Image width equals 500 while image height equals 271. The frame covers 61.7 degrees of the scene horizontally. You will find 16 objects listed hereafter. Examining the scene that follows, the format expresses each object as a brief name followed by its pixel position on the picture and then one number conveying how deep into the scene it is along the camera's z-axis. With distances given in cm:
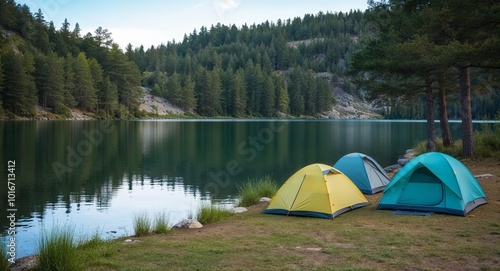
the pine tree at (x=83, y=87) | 9162
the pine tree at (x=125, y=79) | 10951
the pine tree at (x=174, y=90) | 12611
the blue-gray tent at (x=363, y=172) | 1579
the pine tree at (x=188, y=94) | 12794
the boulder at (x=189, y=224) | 1127
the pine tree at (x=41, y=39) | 10494
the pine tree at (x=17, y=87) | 7456
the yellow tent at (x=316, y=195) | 1181
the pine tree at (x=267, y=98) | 14341
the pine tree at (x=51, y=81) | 8369
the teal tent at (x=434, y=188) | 1151
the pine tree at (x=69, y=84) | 8838
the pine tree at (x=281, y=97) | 14788
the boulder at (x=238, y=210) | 1361
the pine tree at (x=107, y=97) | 9925
